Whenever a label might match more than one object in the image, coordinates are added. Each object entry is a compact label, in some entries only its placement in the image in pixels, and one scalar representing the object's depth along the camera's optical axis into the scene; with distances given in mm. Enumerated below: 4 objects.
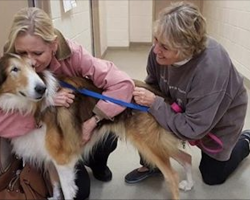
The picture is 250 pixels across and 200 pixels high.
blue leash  1579
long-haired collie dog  1503
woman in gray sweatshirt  1477
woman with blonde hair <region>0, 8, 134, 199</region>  1341
